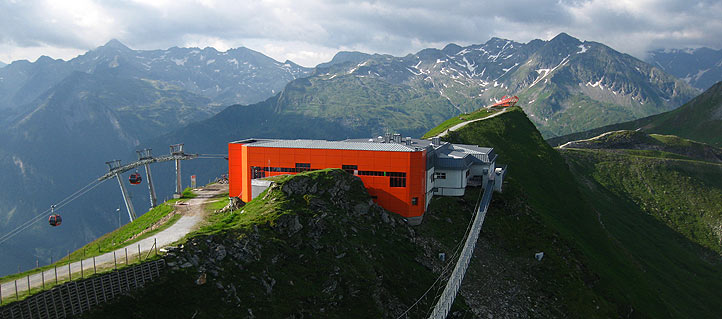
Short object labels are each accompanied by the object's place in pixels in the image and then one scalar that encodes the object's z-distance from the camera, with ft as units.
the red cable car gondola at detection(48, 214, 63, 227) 192.54
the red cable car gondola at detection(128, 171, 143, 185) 245.24
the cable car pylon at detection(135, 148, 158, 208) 265.13
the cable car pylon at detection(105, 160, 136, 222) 252.69
